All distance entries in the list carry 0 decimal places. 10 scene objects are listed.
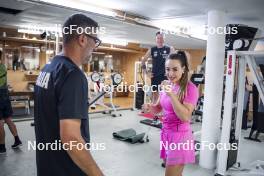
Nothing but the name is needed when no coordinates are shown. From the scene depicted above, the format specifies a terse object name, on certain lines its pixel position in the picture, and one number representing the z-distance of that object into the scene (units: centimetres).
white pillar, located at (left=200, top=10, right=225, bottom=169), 348
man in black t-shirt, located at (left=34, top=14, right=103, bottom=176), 101
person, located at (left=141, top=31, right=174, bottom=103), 400
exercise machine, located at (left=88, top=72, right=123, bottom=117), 637
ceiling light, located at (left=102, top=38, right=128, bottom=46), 891
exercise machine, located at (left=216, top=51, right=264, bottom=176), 318
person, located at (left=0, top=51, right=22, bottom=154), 377
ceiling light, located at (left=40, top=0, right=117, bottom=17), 361
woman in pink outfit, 183
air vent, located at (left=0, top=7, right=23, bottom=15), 453
